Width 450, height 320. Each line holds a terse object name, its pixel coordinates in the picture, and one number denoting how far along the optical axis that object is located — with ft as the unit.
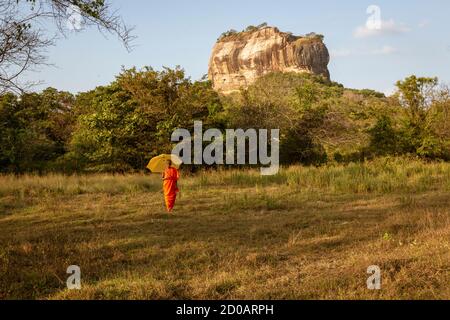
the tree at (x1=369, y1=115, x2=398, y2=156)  74.08
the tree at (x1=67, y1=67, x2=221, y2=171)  65.62
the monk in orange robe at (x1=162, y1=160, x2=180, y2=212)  34.76
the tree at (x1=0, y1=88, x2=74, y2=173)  65.82
